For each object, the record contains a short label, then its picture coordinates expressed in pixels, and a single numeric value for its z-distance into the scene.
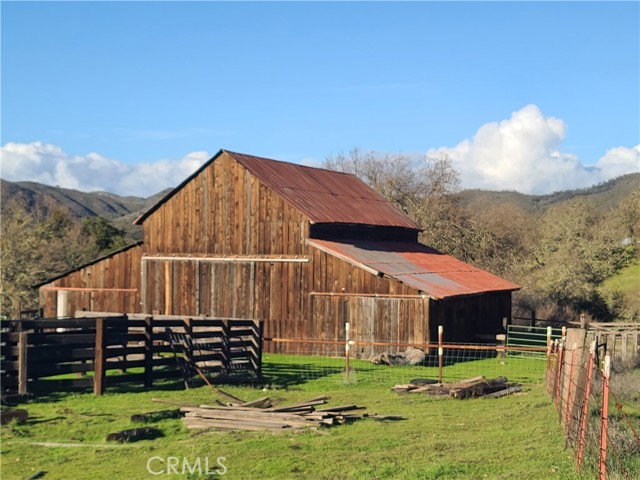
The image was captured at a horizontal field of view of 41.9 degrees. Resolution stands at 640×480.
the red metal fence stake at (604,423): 9.94
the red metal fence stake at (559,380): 16.16
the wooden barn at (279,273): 32.19
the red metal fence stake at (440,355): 22.32
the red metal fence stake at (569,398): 13.39
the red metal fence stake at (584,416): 11.40
